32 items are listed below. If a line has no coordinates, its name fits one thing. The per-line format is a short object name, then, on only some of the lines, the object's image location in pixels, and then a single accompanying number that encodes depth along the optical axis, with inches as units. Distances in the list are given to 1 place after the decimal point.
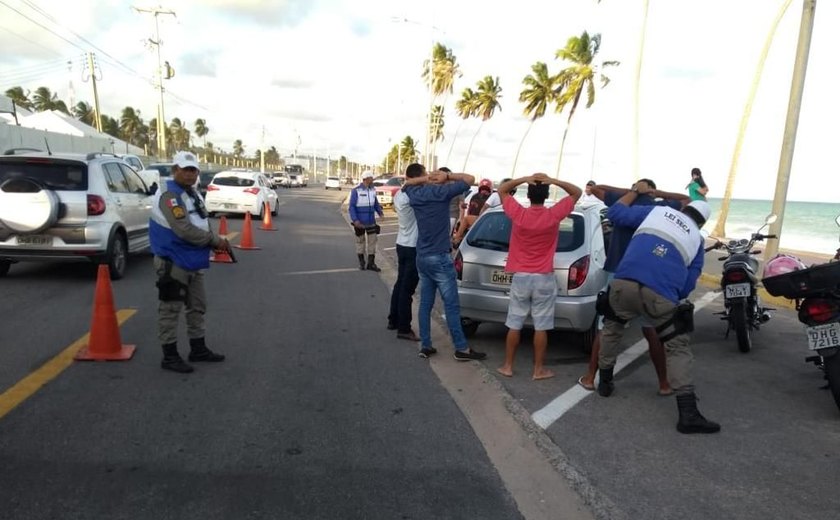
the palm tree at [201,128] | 5318.9
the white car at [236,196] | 814.5
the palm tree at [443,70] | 2138.3
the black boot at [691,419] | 174.4
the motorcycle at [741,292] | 259.9
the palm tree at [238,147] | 6008.9
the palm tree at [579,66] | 1569.9
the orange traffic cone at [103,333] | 215.0
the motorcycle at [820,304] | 184.7
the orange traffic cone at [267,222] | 730.2
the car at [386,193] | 1163.9
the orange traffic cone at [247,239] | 535.6
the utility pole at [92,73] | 1785.2
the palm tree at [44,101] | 3299.7
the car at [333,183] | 2672.2
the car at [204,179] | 1194.8
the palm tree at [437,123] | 2470.5
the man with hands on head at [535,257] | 210.1
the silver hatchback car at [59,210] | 325.4
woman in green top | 456.0
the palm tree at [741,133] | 754.2
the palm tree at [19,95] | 2910.9
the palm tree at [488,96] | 2416.3
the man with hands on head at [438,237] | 230.2
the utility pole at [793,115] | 406.3
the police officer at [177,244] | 201.5
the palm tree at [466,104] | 2527.1
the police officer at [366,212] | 440.5
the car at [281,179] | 2591.5
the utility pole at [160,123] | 1713.8
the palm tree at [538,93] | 1840.6
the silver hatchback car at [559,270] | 236.4
